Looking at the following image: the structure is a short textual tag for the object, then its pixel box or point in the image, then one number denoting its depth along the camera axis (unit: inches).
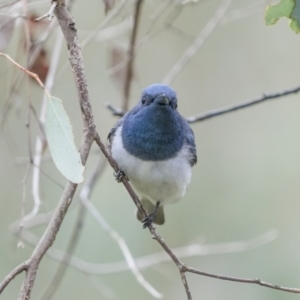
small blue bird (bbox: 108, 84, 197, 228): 205.3
